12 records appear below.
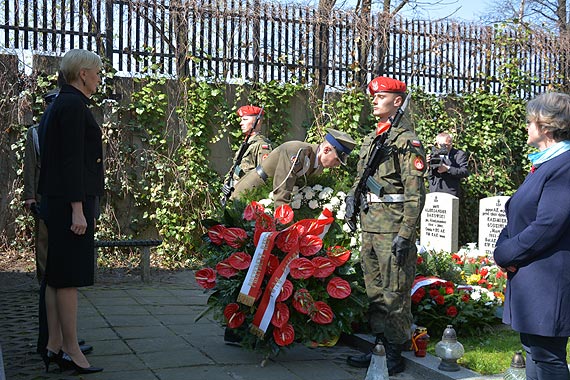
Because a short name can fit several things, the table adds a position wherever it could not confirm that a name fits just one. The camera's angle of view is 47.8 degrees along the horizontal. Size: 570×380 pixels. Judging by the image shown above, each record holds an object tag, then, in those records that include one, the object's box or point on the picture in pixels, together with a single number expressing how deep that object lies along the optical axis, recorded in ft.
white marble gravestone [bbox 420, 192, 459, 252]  28.45
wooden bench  24.80
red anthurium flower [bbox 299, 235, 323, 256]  15.17
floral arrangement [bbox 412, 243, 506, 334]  17.88
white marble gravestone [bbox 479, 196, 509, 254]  28.43
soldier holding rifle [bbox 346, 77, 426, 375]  14.55
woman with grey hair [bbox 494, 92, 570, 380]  9.66
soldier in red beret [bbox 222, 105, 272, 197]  24.85
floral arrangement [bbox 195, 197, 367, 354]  14.75
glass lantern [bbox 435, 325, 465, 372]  14.19
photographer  30.35
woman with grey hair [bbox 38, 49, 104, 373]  12.92
